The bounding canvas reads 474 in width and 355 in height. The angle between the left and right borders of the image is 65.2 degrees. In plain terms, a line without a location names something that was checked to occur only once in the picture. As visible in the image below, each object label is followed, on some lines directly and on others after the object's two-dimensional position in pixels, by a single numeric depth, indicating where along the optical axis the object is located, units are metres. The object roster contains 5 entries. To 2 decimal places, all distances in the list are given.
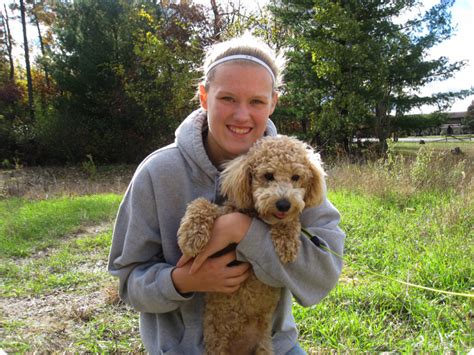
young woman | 1.72
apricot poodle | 1.69
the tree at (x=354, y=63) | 13.46
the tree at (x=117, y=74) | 16.80
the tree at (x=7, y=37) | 17.98
